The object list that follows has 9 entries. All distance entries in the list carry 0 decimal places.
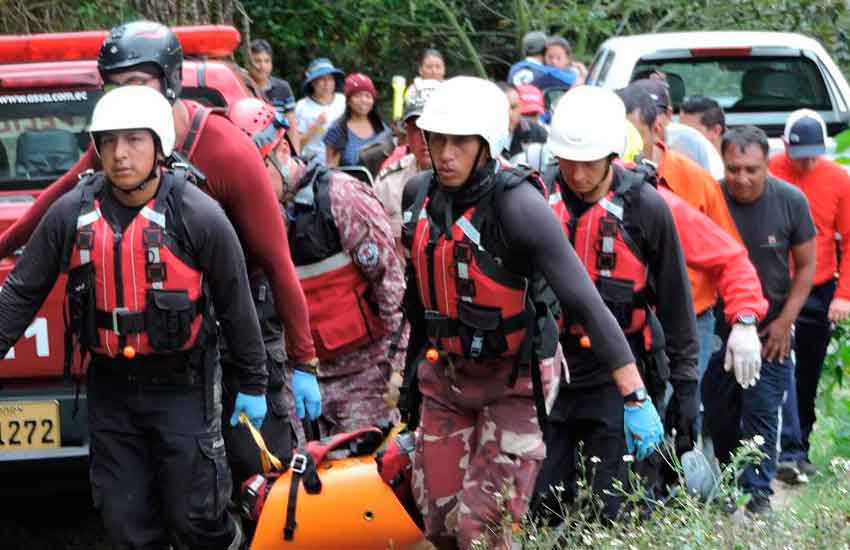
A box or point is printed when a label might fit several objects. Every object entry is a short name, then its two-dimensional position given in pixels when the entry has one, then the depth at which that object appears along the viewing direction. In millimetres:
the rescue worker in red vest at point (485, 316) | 10070
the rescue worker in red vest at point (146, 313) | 9983
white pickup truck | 22640
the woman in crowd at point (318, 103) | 26381
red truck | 11707
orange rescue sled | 11145
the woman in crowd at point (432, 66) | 27463
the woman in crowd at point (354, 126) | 23312
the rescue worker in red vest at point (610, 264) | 11123
